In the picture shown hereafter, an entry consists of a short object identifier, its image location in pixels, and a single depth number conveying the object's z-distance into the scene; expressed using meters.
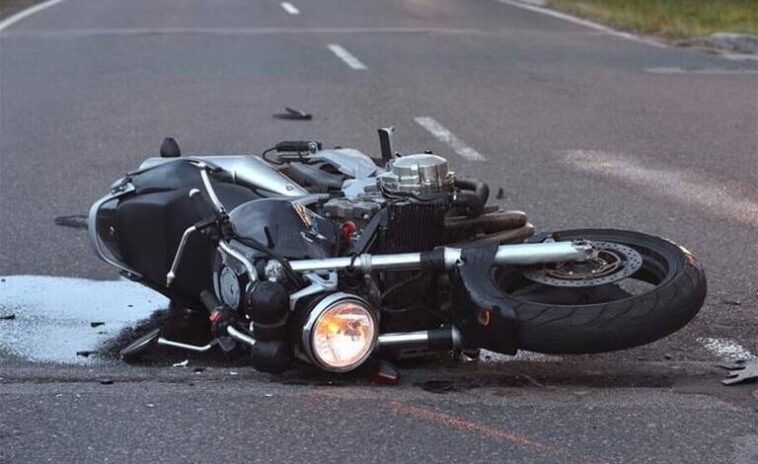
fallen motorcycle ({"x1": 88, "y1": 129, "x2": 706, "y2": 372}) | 8.21
